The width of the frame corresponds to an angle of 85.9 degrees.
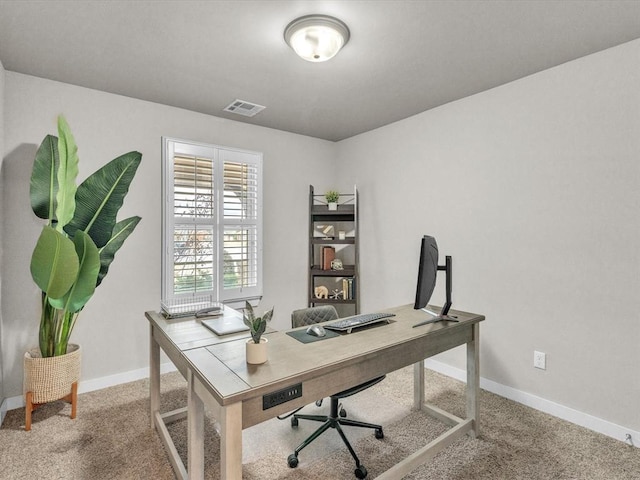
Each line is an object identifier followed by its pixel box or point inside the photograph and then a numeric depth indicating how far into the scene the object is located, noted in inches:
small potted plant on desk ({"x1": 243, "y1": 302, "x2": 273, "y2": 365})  58.5
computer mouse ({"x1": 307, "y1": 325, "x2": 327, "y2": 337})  74.4
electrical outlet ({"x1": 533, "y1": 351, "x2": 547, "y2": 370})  104.3
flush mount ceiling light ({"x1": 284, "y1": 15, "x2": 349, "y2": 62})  77.5
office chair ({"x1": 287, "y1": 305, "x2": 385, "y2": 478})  78.5
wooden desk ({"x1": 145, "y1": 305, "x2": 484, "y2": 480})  52.2
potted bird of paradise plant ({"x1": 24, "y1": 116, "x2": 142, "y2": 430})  86.2
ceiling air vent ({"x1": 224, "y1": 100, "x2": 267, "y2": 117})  127.7
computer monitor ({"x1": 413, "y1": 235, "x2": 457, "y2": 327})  80.9
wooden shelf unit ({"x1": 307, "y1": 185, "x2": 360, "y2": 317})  156.9
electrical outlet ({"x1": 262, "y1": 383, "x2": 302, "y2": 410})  54.0
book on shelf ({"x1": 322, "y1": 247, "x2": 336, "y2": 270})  160.9
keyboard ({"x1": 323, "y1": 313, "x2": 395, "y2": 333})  77.8
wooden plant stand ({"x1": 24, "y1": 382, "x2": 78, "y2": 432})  92.2
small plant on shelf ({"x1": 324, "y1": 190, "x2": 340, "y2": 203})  158.2
